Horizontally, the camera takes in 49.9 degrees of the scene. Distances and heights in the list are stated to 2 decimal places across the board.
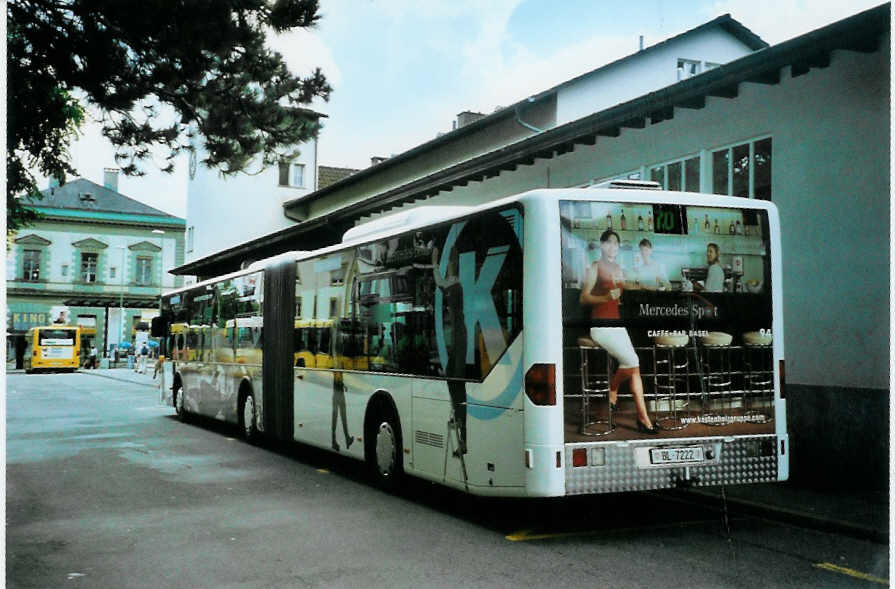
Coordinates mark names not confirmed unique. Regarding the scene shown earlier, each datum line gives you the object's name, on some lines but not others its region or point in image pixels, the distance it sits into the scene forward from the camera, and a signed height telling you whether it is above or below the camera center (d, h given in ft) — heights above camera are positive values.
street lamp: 120.59 +7.56
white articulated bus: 24.02 +0.09
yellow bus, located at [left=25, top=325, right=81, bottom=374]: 167.63 -0.63
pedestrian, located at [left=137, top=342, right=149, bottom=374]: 159.94 -2.07
